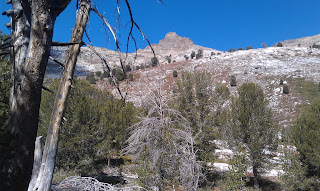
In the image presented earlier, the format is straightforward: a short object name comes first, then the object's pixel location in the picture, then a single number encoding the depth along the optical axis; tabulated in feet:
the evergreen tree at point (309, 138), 48.78
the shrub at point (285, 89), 119.34
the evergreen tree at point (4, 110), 5.16
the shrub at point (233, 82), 137.28
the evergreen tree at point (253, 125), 55.16
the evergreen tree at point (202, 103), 55.47
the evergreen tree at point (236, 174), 31.86
